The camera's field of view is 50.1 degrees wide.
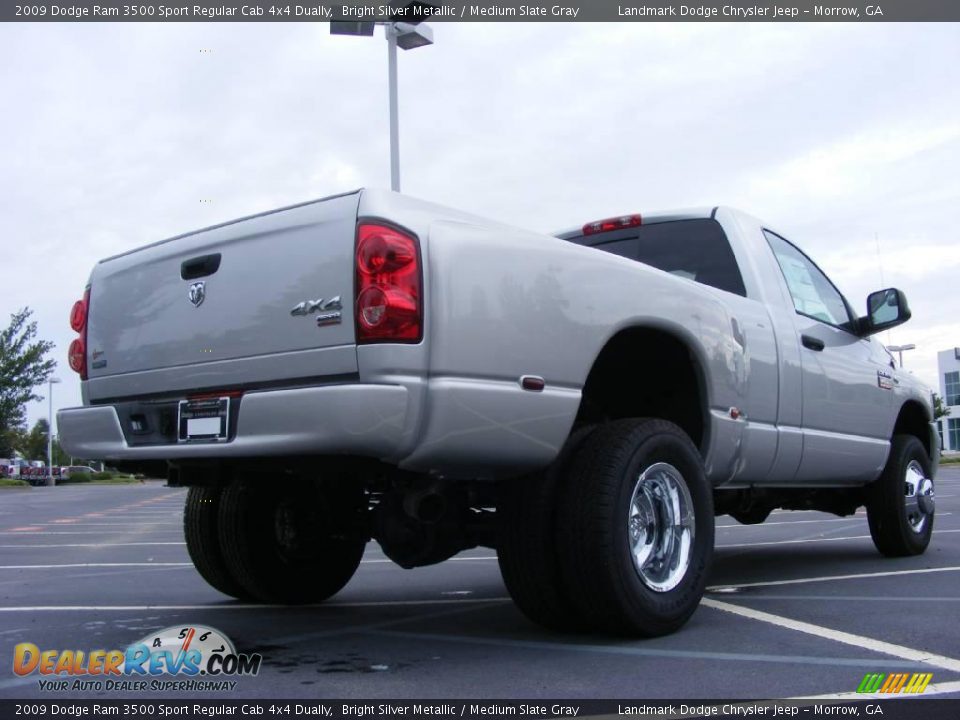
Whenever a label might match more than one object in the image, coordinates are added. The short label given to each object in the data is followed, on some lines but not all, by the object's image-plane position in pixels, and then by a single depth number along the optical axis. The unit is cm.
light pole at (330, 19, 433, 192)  1186
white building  8881
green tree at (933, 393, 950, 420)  6045
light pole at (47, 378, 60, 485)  5197
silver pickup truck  348
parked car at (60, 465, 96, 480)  6011
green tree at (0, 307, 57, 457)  4694
